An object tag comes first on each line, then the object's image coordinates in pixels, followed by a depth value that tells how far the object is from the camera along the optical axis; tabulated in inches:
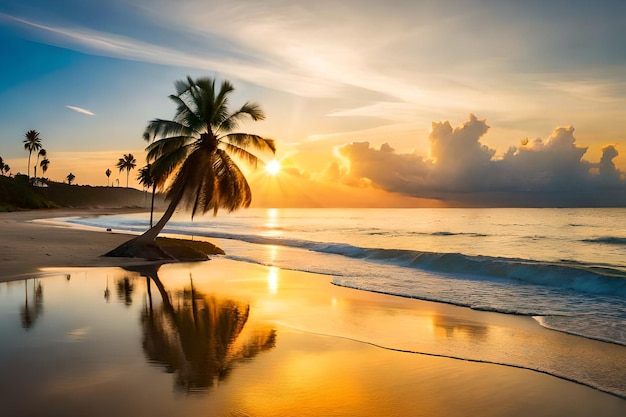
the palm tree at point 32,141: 5388.8
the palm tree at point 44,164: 6505.9
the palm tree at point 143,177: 2517.8
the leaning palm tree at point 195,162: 927.7
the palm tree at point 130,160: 5736.7
